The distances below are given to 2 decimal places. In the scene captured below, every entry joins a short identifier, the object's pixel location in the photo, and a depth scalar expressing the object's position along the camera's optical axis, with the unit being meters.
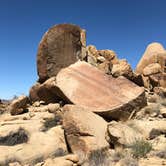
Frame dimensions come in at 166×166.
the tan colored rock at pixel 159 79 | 10.86
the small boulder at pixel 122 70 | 9.16
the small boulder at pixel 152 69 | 11.32
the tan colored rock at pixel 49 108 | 8.08
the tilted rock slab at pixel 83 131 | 5.44
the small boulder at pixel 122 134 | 5.52
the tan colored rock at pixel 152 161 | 4.63
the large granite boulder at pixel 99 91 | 7.25
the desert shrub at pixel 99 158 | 4.86
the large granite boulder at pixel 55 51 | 9.55
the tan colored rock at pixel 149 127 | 6.04
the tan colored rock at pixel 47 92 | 8.56
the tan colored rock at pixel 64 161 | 4.79
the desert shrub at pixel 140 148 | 5.10
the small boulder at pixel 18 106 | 8.60
